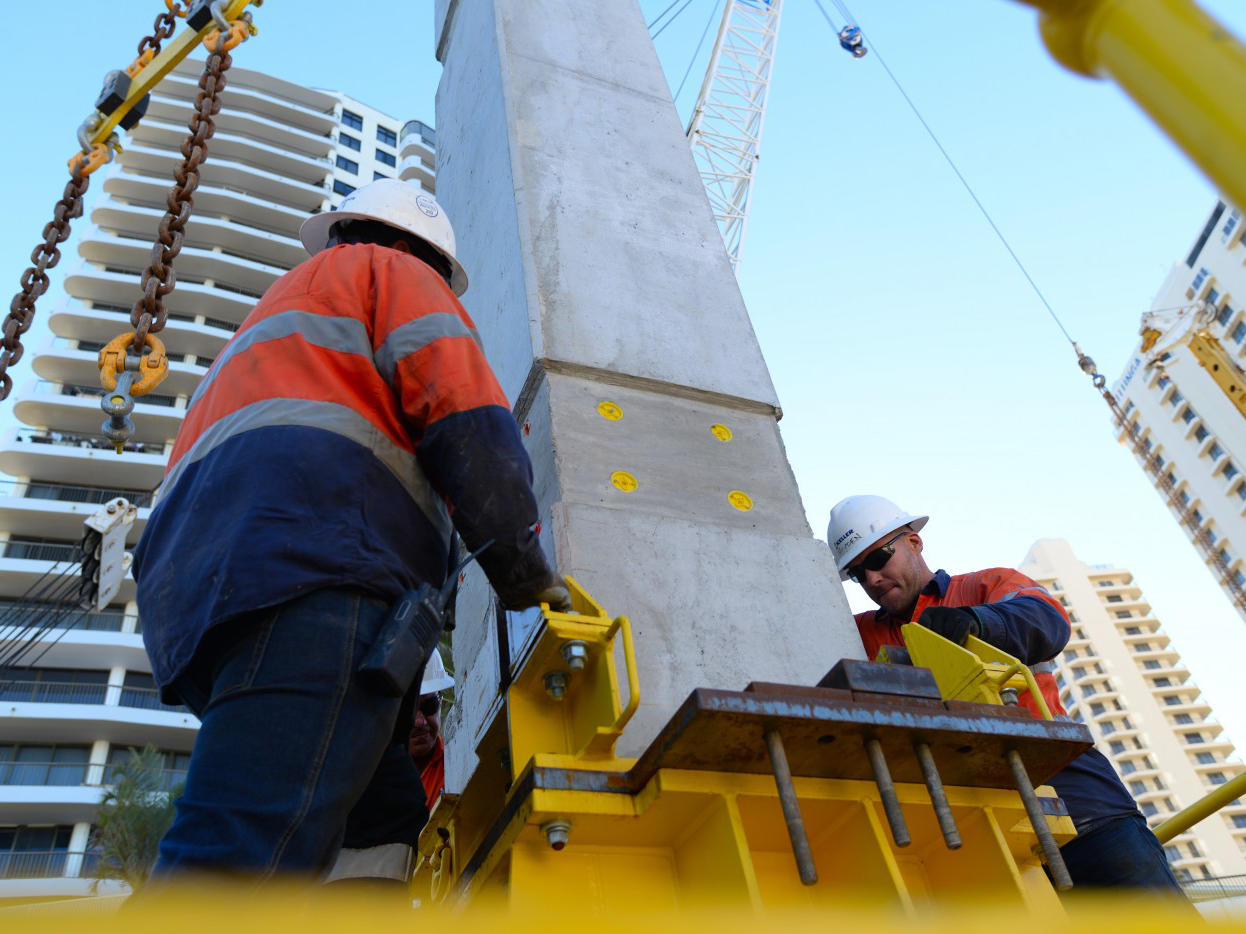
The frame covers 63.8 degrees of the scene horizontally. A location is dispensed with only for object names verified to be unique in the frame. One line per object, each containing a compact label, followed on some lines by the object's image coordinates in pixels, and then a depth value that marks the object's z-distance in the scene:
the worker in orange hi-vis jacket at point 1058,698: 3.02
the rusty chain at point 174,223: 5.42
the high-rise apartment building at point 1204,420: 63.38
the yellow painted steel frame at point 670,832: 2.11
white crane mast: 26.14
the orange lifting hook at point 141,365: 5.39
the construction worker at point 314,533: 1.80
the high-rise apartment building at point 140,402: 33.03
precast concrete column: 3.00
